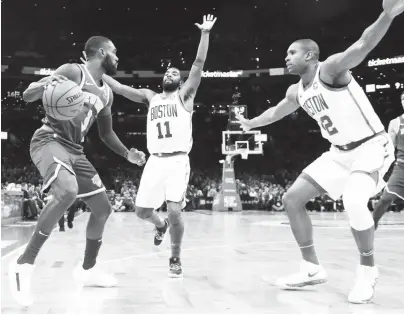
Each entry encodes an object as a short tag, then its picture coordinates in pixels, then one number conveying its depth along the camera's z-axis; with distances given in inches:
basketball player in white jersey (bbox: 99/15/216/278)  219.1
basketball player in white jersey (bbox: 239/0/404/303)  150.1
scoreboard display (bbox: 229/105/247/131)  876.9
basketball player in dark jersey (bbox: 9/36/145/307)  150.4
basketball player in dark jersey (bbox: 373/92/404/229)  287.7
